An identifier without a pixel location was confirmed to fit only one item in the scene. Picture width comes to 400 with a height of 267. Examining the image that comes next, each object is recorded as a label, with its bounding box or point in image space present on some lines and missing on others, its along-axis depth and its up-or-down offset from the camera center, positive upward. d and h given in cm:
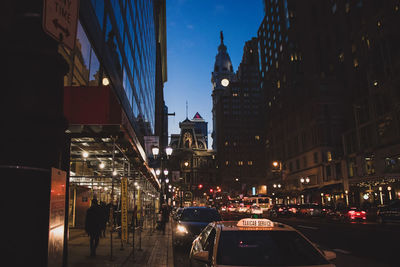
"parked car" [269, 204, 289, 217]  4056 -192
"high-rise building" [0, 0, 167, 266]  360 +118
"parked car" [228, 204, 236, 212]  5999 -223
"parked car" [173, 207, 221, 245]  1349 -105
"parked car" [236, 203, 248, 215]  5393 -203
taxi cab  481 -79
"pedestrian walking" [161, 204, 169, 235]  2329 -160
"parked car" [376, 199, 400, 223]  2577 -149
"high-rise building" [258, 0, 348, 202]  5925 +1847
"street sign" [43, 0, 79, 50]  394 +210
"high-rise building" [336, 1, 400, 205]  4075 +1154
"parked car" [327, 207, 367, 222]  3088 -187
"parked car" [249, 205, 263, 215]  4051 -179
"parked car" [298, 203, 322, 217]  3722 -171
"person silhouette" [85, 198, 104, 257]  1170 -92
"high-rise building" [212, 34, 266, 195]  16038 +2994
